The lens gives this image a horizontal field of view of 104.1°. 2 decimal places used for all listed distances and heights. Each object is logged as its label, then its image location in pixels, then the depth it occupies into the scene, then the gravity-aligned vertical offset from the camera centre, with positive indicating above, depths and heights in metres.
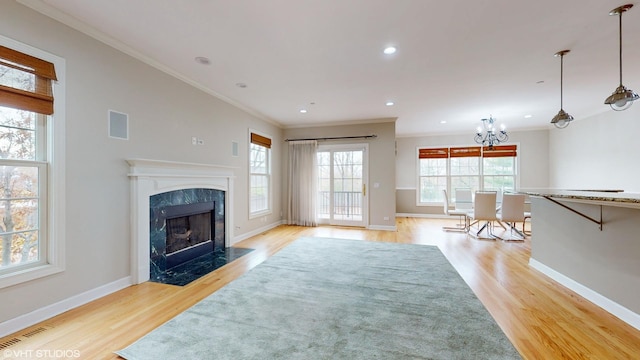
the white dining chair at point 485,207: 5.08 -0.55
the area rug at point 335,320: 1.74 -1.19
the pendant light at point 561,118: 2.94 +0.75
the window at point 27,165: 1.99 +0.12
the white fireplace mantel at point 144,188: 2.90 -0.11
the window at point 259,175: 5.43 +0.10
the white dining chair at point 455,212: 5.70 -0.76
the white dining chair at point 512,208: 4.89 -0.56
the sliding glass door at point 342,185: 6.32 -0.14
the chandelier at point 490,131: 5.27 +1.12
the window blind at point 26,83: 1.93 +0.80
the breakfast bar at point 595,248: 2.12 -0.70
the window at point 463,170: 7.45 +0.32
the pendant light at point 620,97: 2.25 +0.76
